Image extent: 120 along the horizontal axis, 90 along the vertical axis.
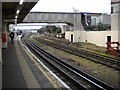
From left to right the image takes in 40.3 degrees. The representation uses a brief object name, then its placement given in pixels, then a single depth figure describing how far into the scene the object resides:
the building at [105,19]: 41.96
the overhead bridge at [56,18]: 28.95
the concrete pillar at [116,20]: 19.56
